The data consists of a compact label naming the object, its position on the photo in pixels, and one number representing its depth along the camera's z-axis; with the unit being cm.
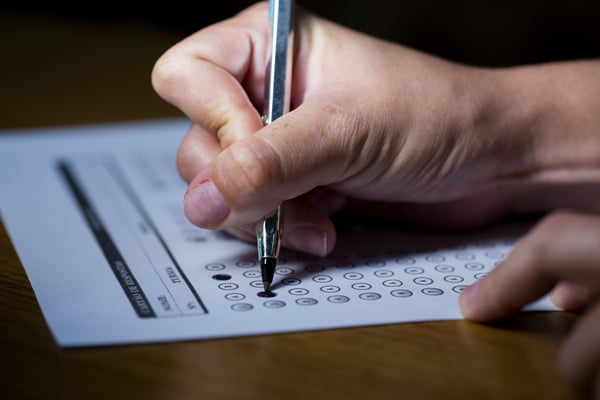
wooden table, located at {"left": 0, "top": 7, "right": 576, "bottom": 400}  46
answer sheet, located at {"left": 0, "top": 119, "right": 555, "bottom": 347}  49
